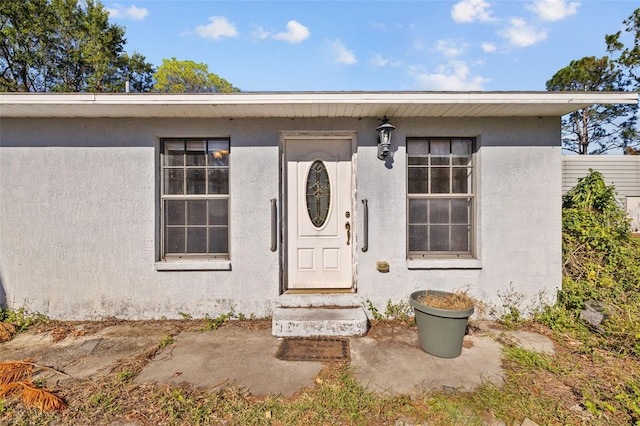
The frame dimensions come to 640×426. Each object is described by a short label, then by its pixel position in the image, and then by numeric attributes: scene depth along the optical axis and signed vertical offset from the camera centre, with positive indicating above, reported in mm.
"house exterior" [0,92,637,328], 3920 -22
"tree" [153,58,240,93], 19984 +9780
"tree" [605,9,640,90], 14344 +8660
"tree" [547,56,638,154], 17312 +6934
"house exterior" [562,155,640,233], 7750 +1105
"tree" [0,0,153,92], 13227 +8224
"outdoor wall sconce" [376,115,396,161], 3695 +995
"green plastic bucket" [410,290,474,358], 3010 -1232
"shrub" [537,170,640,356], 3262 -775
